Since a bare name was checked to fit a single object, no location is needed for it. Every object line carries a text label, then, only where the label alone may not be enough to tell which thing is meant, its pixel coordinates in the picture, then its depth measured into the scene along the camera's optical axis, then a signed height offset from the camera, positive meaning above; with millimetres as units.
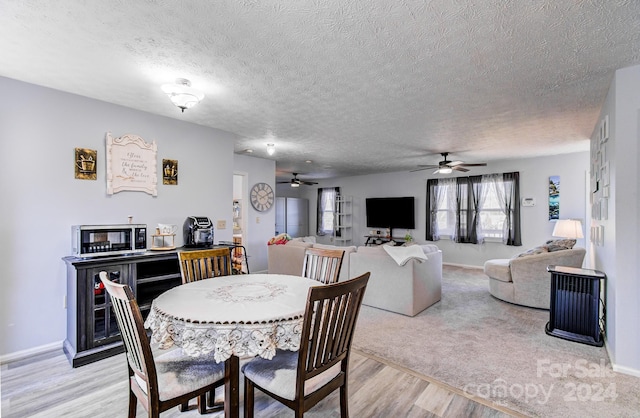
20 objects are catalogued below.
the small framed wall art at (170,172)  3475 +425
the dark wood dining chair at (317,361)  1389 -794
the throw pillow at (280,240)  5325 -568
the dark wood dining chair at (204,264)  2461 -489
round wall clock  5914 +242
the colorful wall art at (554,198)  5797 +254
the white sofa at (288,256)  4941 -830
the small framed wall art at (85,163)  2867 +425
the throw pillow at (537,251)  4117 -563
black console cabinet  2516 -854
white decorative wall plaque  3066 +458
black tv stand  8070 -842
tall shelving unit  9164 -371
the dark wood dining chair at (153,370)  1330 -852
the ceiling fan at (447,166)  5207 +788
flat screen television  7805 -72
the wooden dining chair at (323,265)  2498 -498
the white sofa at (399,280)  3682 -915
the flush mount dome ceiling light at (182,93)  2488 +978
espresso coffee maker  3477 -285
